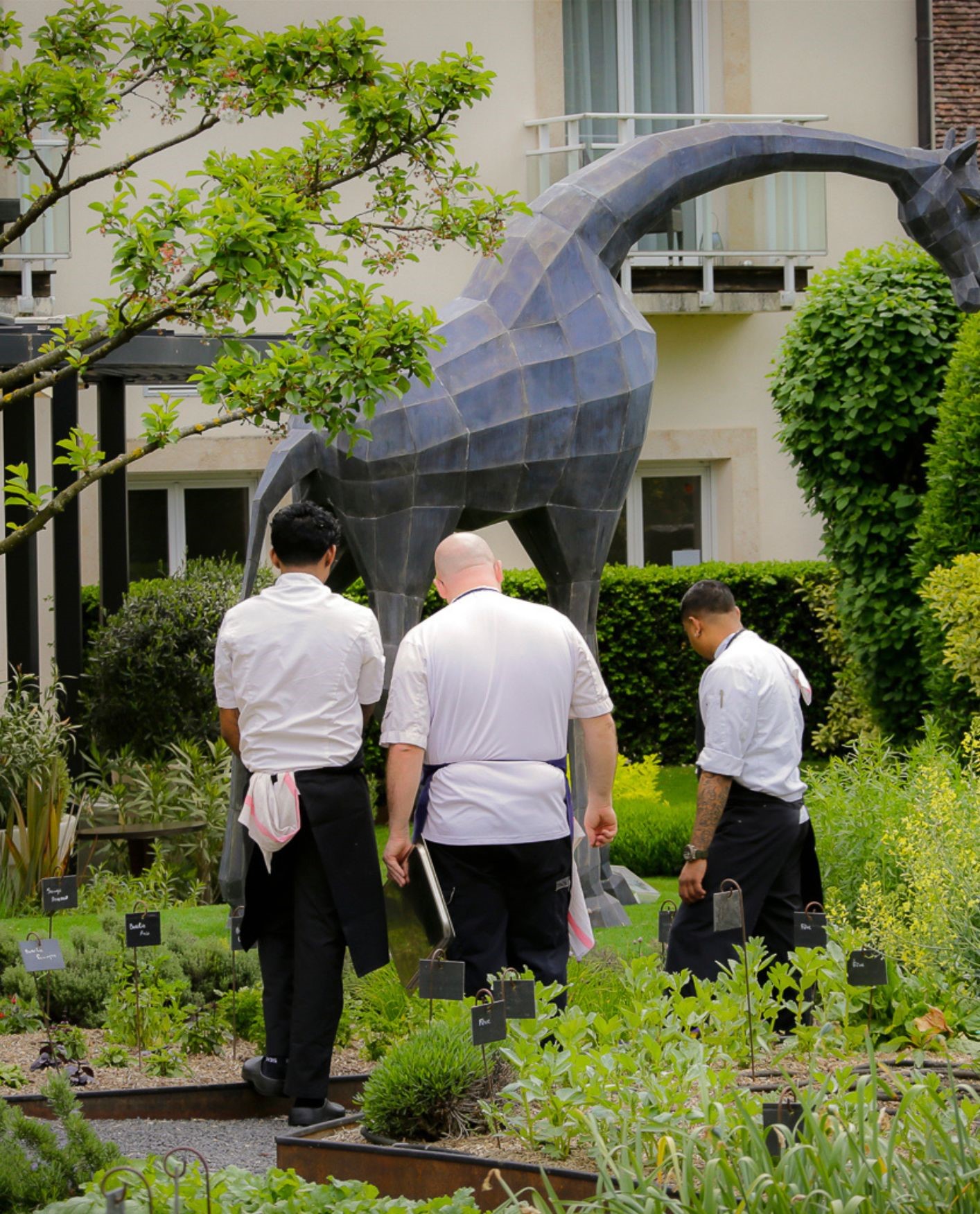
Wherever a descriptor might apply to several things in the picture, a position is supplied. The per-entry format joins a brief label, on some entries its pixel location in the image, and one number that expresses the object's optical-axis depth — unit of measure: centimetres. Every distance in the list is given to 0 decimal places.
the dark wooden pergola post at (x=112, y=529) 2123
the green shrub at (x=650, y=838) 1761
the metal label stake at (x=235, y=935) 1081
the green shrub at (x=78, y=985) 1154
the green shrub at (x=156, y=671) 1975
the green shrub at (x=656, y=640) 2640
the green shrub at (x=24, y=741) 1758
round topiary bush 2062
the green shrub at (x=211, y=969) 1189
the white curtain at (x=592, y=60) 3050
